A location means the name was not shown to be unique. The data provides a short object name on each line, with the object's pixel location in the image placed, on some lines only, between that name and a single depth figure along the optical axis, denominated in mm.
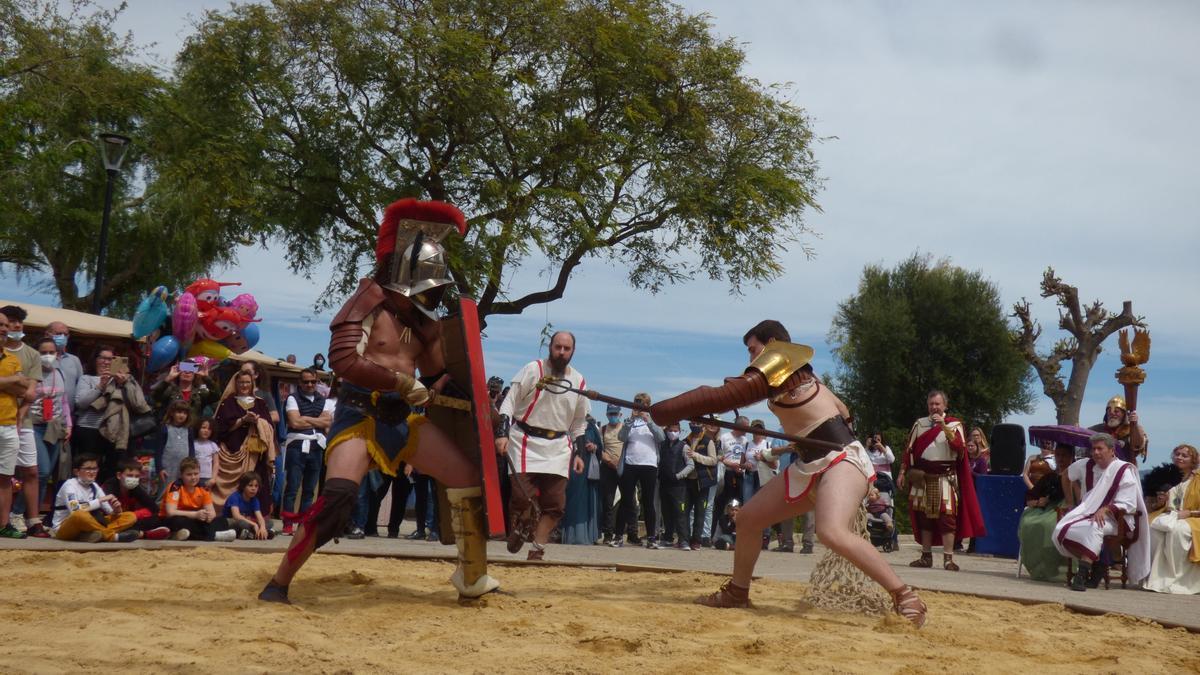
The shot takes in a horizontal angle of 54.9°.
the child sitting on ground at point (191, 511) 10172
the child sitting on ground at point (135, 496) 10109
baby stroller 14352
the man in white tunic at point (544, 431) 9117
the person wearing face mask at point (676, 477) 13406
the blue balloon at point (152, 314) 14023
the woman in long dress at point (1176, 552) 10234
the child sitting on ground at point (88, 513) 9266
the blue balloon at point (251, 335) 15062
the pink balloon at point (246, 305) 14625
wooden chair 10117
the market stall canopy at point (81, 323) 13969
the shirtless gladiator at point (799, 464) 6125
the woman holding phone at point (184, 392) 11836
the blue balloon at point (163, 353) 13828
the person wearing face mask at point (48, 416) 10109
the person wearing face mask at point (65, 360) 10820
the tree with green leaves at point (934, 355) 35781
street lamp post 16141
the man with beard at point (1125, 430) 10984
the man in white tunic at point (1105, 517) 9727
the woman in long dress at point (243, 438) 11195
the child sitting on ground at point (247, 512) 10836
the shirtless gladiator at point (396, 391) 6004
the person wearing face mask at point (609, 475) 13227
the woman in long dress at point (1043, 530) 10406
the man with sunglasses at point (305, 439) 11992
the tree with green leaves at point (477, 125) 22375
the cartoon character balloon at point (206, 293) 14297
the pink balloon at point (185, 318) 13883
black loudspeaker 16594
